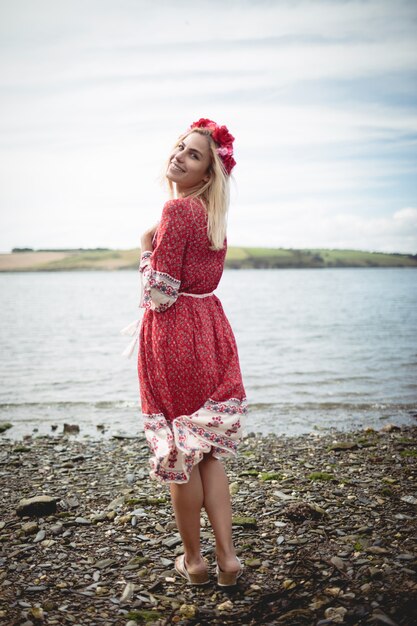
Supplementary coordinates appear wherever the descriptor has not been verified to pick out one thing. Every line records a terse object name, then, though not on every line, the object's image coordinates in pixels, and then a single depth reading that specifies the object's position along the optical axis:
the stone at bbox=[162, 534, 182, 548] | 4.65
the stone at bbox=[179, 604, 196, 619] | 3.58
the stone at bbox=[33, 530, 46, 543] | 4.73
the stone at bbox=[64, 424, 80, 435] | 9.67
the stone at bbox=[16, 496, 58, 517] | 5.29
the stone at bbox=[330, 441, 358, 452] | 7.81
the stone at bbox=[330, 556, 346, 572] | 4.02
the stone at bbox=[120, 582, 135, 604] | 3.80
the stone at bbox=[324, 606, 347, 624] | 3.39
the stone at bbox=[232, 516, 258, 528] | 4.93
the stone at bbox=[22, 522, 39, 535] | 4.88
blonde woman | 3.69
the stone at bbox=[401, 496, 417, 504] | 5.31
